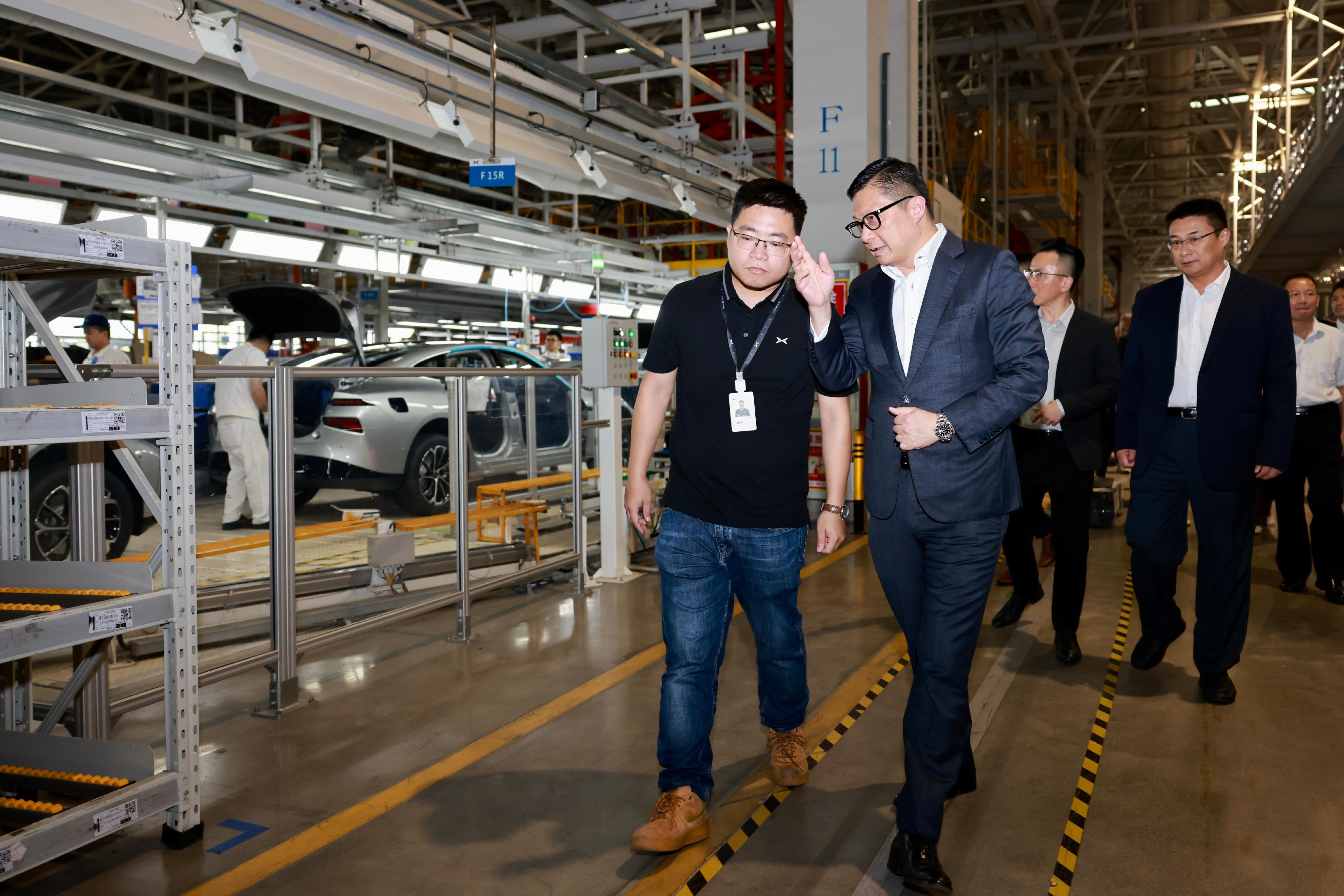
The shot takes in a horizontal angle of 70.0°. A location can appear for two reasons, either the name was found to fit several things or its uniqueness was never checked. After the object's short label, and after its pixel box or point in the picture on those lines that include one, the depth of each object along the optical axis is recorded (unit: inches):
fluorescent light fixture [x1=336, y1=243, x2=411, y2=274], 371.2
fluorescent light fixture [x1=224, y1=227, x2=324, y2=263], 324.5
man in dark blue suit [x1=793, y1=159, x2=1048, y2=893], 90.9
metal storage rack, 91.0
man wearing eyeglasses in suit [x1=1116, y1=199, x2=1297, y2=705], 139.9
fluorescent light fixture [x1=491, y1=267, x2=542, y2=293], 459.8
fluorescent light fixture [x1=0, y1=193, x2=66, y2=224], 280.5
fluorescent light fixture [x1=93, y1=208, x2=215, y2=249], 303.0
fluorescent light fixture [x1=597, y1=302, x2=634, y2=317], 605.7
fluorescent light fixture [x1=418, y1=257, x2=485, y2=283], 402.6
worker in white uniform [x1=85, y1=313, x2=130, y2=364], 310.8
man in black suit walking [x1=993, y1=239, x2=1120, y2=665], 164.1
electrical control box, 214.8
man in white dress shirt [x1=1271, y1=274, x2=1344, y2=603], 214.2
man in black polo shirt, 101.3
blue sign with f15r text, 250.4
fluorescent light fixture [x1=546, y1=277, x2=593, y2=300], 511.2
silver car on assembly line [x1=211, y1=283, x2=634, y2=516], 169.9
